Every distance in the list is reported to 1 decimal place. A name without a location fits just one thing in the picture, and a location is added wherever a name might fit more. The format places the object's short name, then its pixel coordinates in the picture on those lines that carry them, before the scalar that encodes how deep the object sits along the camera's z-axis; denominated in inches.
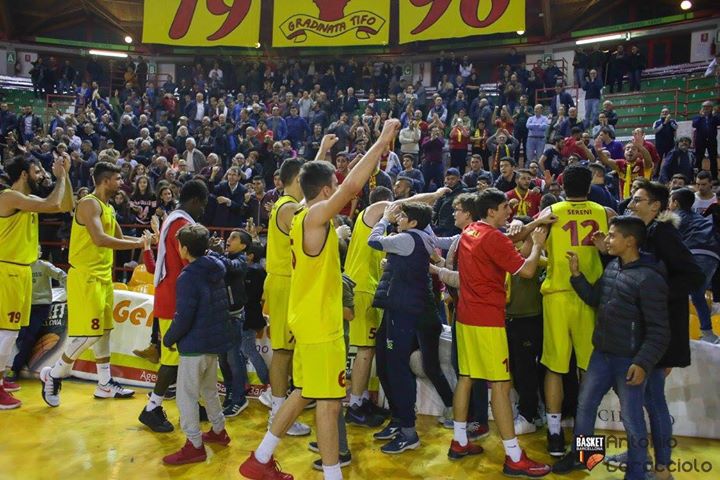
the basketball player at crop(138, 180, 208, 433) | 224.8
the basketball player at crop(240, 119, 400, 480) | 173.6
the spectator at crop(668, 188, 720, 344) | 287.1
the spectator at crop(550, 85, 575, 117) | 656.4
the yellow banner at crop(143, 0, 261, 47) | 924.0
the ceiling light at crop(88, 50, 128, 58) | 1106.1
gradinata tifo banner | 897.5
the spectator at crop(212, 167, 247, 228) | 459.8
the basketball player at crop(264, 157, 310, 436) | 219.3
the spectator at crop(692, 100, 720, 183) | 534.3
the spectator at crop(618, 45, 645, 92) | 751.1
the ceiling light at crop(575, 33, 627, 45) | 892.0
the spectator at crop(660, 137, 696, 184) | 460.4
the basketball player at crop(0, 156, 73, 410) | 245.6
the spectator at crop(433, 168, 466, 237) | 386.3
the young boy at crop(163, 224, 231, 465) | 203.8
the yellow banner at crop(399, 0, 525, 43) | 828.0
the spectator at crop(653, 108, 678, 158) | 521.0
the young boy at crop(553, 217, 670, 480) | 172.9
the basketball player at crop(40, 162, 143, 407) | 249.8
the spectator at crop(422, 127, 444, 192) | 535.8
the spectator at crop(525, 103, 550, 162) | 579.8
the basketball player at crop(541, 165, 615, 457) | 205.8
